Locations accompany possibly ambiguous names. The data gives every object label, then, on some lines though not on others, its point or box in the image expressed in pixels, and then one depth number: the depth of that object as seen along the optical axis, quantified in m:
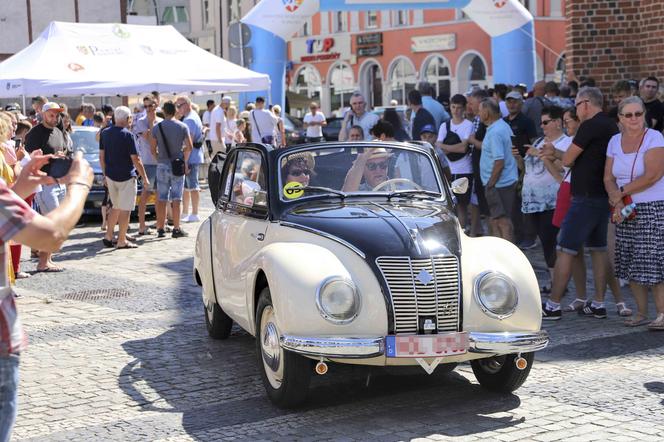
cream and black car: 6.16
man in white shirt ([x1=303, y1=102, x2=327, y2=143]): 28.27
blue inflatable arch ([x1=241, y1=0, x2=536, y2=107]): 22.97
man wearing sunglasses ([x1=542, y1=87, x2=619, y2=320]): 8.98
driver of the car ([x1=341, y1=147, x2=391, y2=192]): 7.48
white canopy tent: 19.52
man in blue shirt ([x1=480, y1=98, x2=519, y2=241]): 10.96
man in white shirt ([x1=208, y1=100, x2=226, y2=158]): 23.83
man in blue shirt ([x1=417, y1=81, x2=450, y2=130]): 15.99
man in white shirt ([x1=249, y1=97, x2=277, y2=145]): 21.44
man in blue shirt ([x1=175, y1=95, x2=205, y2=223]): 17.11
